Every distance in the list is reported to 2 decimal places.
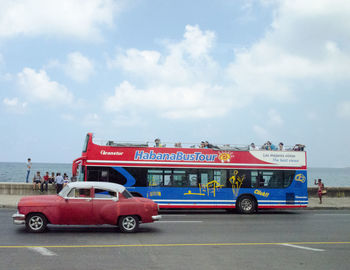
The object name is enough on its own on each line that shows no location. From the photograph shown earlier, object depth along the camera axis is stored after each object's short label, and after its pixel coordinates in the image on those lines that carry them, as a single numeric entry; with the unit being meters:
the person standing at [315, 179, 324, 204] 24.27
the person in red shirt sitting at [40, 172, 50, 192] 24.14
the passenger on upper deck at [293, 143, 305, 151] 20.77
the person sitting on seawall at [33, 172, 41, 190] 24.23
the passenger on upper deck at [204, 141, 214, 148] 20.34
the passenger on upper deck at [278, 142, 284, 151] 20.77
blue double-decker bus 18.61
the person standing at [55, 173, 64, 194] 23.71
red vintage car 11.62
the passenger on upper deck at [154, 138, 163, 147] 19.54
